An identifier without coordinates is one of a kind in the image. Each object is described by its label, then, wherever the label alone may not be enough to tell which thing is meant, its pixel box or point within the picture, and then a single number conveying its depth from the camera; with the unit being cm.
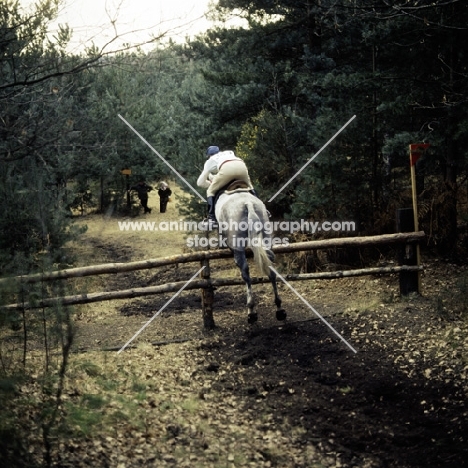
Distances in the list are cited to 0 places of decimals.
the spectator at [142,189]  2225
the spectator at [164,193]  2234
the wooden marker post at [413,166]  796
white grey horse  707
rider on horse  754
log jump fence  711
